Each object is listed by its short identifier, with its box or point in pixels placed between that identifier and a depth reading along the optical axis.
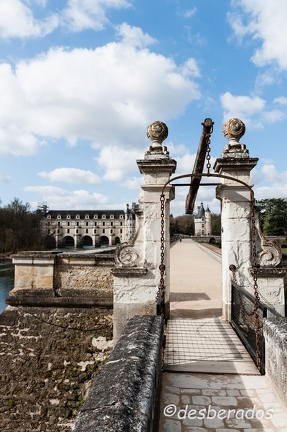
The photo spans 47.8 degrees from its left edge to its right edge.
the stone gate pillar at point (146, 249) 5.62
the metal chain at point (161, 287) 4.49
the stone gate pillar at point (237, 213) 5.66
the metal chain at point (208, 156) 4.95
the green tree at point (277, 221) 50.73
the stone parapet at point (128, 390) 1.82
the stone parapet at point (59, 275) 6.41
